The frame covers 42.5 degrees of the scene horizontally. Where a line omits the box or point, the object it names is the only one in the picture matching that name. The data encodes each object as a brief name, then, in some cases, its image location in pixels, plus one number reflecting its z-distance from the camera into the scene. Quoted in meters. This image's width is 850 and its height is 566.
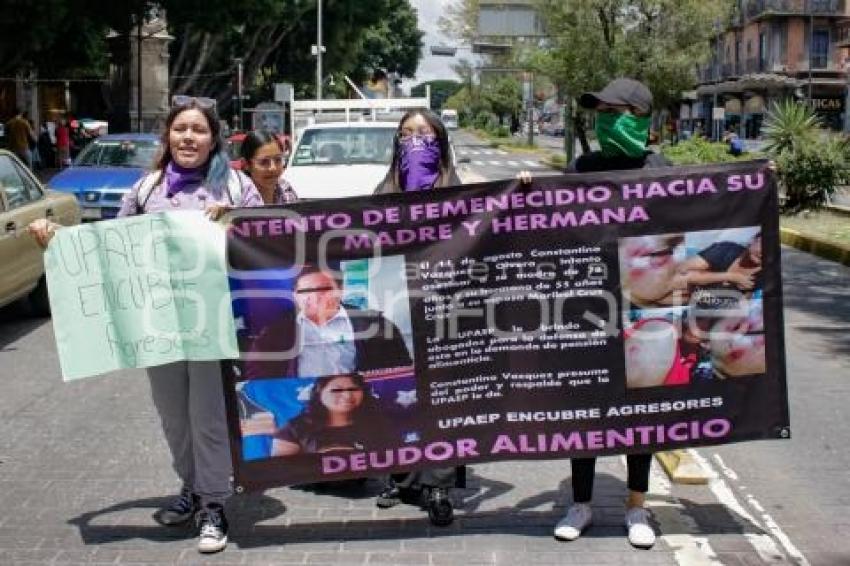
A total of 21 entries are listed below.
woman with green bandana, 4.61
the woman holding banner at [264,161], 5.15
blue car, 15.06
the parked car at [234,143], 19.75
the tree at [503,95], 87.62
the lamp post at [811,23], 63.12
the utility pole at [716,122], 65.88
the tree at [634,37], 33.84
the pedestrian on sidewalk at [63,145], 29.19
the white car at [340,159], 12.80
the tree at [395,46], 72.88
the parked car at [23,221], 8.95
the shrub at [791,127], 18.64
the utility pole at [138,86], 36.24
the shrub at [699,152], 21.64
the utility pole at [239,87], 39.44
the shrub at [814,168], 18.30
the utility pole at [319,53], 43.47
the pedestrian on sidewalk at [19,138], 25.39
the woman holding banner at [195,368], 4.53
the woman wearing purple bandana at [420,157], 4.85
